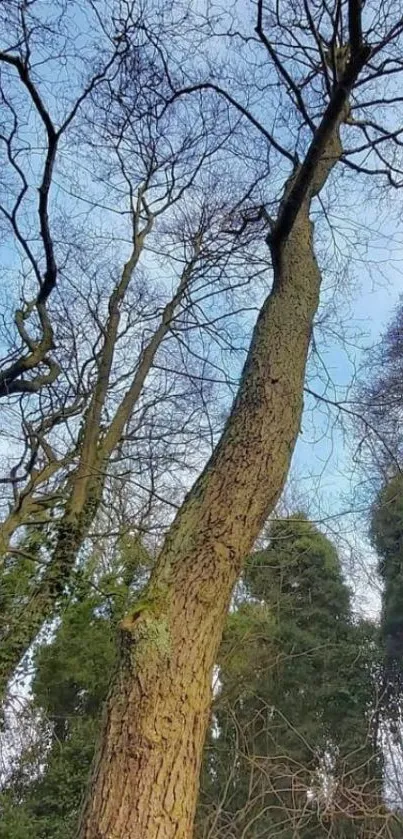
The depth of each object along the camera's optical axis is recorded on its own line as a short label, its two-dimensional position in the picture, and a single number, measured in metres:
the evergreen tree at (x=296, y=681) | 4.61
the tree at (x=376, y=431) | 3.14
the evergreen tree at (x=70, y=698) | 4.76
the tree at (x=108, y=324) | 3.95
